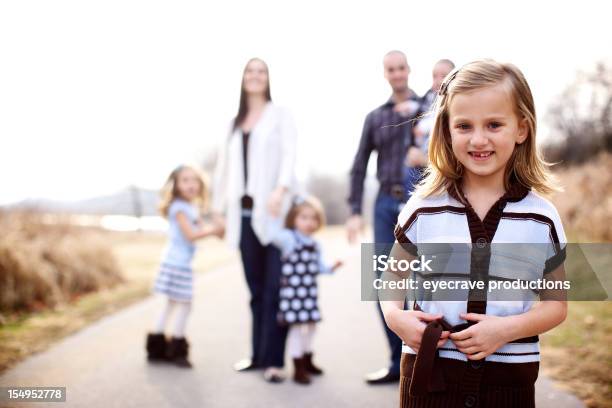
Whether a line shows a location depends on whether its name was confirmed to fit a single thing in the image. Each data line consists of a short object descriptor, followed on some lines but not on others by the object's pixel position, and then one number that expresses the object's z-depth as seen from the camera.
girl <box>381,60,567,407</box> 1.87
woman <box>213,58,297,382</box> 4.30
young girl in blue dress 4.60
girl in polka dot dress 4.19
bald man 3.94
